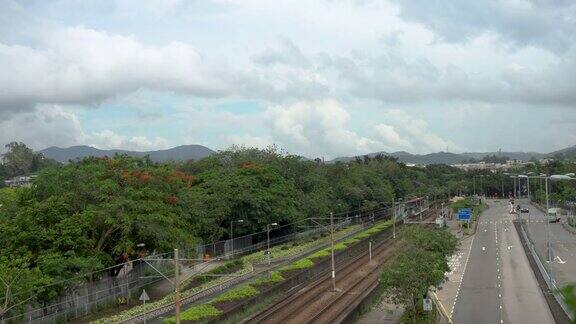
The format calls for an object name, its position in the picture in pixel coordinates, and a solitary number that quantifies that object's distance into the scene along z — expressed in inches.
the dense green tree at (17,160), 4690.0
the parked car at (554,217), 3278.8
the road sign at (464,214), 2945.4
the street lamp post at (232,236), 2223.4
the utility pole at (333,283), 1572.6
